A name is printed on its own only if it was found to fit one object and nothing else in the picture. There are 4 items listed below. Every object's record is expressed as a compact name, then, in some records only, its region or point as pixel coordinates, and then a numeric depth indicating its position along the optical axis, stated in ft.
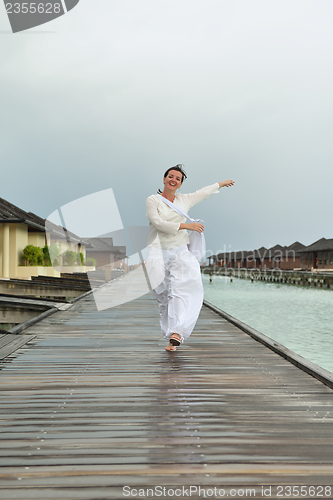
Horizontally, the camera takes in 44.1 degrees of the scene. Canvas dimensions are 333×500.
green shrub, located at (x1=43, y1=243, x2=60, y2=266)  69.72
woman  13.96
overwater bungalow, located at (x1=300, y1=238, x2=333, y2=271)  181.27
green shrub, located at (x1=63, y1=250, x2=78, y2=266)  89.97
